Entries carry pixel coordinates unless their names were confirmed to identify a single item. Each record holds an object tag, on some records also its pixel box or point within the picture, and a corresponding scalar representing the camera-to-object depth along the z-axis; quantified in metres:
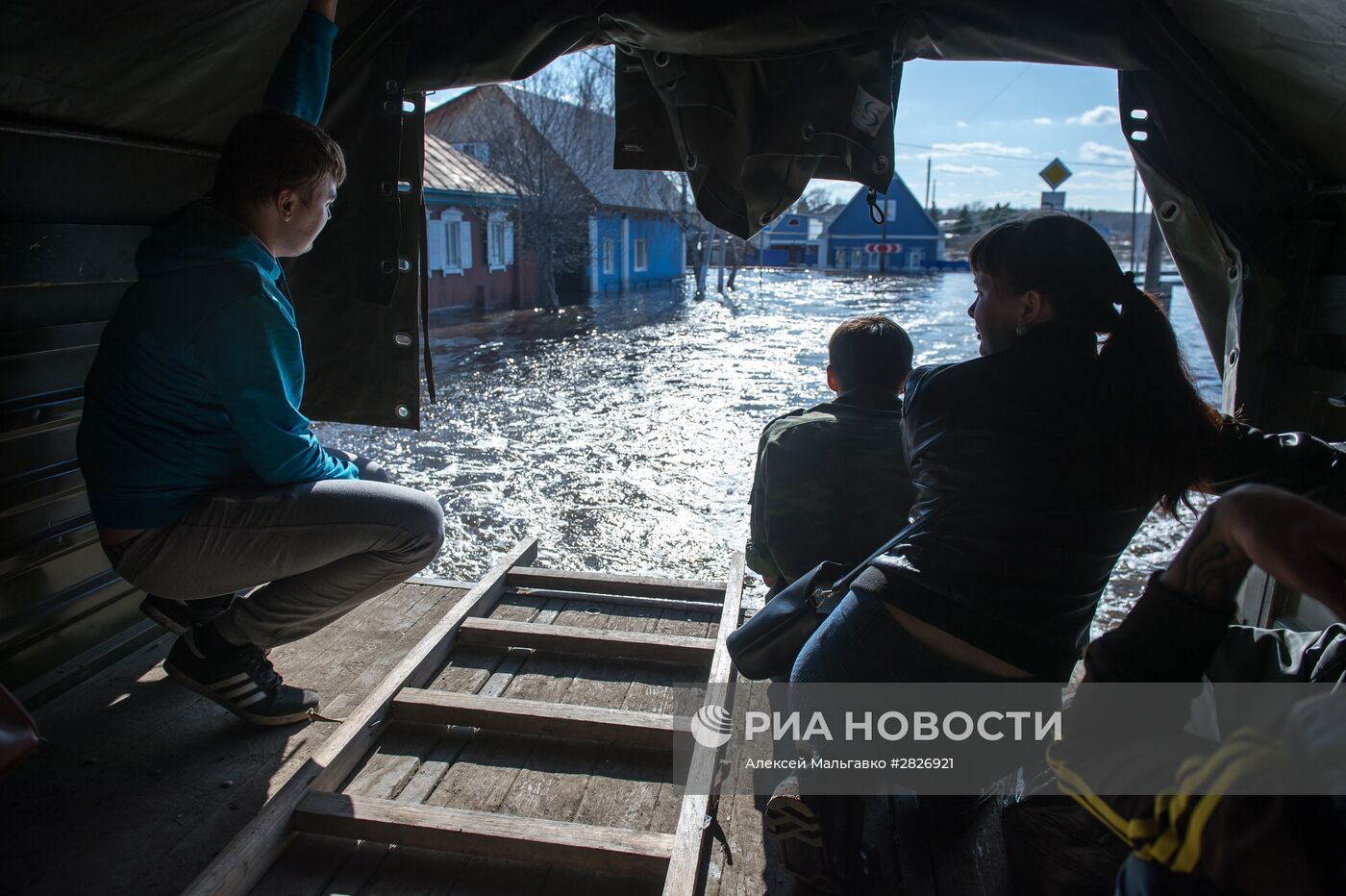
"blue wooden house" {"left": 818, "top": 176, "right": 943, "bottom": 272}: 56.38
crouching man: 2.55
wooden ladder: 2.41
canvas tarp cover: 2.81
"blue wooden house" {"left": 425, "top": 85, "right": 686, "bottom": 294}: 25.97
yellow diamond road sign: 22.75
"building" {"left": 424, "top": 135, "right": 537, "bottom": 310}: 22.98
